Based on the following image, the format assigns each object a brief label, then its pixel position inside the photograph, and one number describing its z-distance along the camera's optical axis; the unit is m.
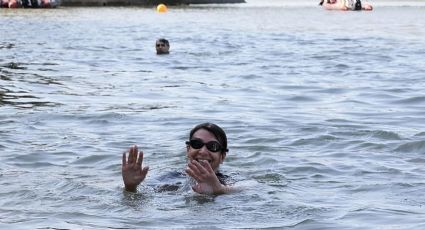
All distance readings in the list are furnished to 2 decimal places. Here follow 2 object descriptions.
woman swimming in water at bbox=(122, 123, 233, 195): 7.74
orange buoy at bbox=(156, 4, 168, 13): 73.88
